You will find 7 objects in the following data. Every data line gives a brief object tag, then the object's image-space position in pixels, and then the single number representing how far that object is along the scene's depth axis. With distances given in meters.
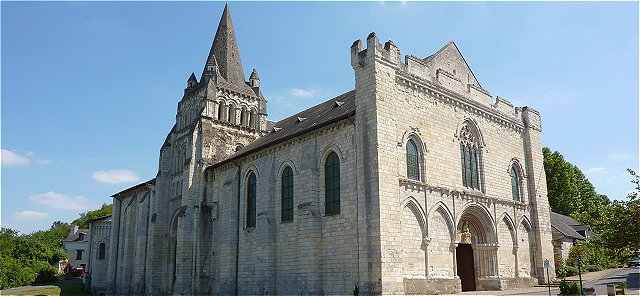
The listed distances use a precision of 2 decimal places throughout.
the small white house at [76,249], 74.38
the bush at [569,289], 19.64
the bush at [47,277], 48.63
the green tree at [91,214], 94.12
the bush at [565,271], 33.22
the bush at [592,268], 37.28
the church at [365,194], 21.81
